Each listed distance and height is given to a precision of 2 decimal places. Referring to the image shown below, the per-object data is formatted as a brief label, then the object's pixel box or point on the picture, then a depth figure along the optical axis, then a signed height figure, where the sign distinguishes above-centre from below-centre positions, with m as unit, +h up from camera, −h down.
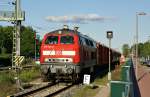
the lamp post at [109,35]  27.83 +1.83
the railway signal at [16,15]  37.02 +4.89
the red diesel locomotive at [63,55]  25.27 +0.49
